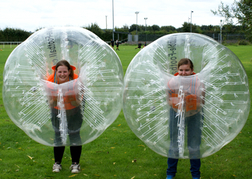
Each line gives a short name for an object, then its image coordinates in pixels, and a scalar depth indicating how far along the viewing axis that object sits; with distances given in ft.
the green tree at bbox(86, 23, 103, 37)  178.97
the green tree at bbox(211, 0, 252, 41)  35.12
